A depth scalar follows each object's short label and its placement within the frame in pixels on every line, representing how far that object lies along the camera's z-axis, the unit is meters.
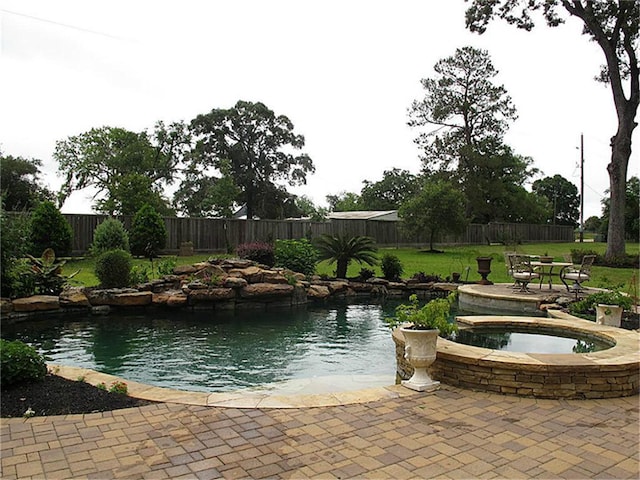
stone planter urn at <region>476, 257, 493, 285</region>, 12.05
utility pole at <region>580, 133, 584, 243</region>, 34.41
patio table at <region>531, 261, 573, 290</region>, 9.98
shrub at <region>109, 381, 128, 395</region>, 3.95
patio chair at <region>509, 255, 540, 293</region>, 10.15
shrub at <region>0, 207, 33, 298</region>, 8.62
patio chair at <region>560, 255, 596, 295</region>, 9.38
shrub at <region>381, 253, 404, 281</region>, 13.39
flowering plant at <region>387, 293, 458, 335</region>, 4.29
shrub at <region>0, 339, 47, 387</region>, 3.85
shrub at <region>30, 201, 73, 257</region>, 14.05
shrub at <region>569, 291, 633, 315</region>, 6.85
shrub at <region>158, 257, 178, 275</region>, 11.27
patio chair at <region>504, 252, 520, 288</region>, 10.81
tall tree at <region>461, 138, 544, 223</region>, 30.92
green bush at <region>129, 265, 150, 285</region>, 10.43
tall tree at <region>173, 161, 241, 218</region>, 25.98
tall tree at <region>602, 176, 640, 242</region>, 33.00
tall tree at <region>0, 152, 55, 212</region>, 25.64
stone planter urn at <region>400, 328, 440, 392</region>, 4.15
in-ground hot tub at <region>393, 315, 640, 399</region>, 4.04
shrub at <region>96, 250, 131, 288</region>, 9.98
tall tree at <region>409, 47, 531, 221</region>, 30.75
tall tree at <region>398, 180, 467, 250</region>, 22.45
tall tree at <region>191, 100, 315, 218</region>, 30.36
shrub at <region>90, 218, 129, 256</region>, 13.68
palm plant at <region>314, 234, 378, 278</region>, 13.34
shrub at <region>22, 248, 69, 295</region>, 9.52
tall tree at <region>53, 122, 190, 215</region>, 27.92
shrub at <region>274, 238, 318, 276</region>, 12.74
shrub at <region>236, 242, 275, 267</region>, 12.90
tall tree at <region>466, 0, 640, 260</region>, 16.38
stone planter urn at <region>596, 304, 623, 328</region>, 6.72
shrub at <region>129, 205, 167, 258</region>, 16.28
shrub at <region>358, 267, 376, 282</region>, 13.16
